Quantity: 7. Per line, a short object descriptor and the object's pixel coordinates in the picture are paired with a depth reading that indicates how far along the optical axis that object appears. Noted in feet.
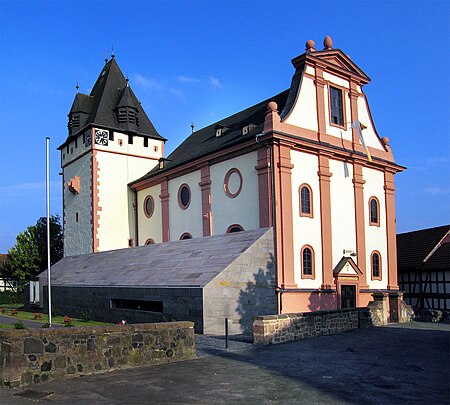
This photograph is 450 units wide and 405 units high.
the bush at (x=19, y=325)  59.06
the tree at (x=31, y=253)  176.45
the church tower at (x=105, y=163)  125.70
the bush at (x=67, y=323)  74.95
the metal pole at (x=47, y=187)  75.51
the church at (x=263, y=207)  81.87
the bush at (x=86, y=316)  88.03
